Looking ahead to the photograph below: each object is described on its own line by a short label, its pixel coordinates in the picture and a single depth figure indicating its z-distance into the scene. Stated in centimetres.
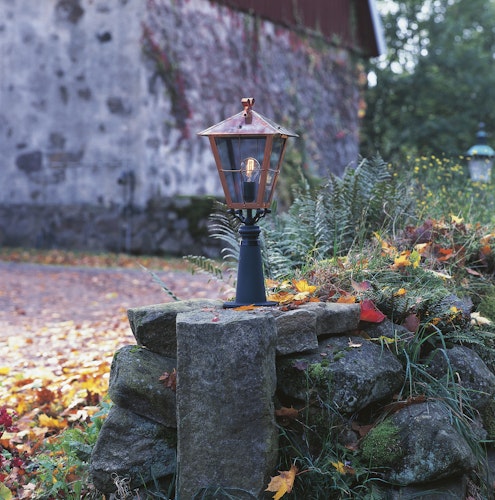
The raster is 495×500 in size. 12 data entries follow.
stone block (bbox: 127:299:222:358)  304
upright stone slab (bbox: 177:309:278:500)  265
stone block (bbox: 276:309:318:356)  292
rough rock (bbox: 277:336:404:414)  286
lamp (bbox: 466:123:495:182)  689
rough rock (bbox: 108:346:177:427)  295
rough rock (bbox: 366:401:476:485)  273
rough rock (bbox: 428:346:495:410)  319
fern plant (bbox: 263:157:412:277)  437
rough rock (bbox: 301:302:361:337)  305
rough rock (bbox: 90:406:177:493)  289
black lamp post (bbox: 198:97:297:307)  313
